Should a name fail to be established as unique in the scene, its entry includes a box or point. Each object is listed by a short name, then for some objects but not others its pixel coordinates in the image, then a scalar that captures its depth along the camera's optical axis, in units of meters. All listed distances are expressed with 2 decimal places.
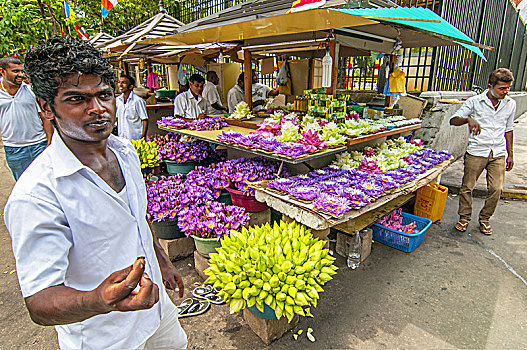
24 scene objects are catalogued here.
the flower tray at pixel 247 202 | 3.67
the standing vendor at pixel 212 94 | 7.34
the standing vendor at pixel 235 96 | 7.49
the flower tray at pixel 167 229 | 3.44
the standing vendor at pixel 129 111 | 5.51
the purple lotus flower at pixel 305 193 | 3.16
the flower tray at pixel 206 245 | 3.12
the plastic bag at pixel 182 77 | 7.65
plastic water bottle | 3.55
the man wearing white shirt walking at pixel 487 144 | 4.19
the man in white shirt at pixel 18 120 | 4.09
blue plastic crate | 3.79
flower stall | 2.37
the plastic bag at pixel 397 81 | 5.02
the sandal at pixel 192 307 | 2.80
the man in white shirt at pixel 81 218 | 0.94
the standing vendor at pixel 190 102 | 6.32
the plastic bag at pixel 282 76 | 7.67
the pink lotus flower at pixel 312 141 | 3.67
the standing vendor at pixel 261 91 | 8.76
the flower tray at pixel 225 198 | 4.03
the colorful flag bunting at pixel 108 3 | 7.41
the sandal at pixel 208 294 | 2.98
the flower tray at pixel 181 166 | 4.89
